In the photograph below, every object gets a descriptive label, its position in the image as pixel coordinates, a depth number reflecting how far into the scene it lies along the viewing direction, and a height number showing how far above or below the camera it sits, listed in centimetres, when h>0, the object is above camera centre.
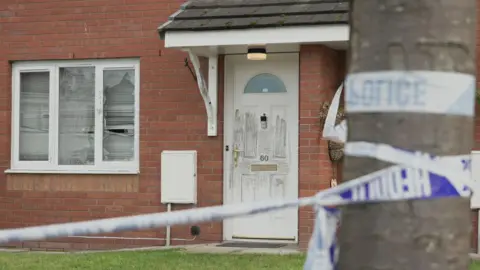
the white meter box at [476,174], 1894 -31
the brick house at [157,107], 1986 +51
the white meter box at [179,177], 2131 -42
